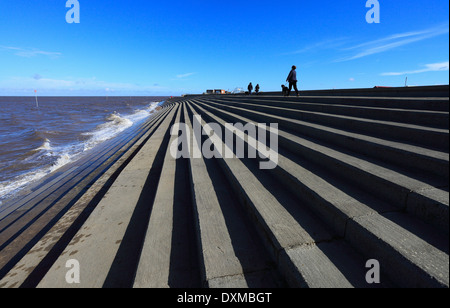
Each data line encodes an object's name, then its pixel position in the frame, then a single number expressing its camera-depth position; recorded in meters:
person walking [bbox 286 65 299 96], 10.05
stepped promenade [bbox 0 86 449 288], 1.66
